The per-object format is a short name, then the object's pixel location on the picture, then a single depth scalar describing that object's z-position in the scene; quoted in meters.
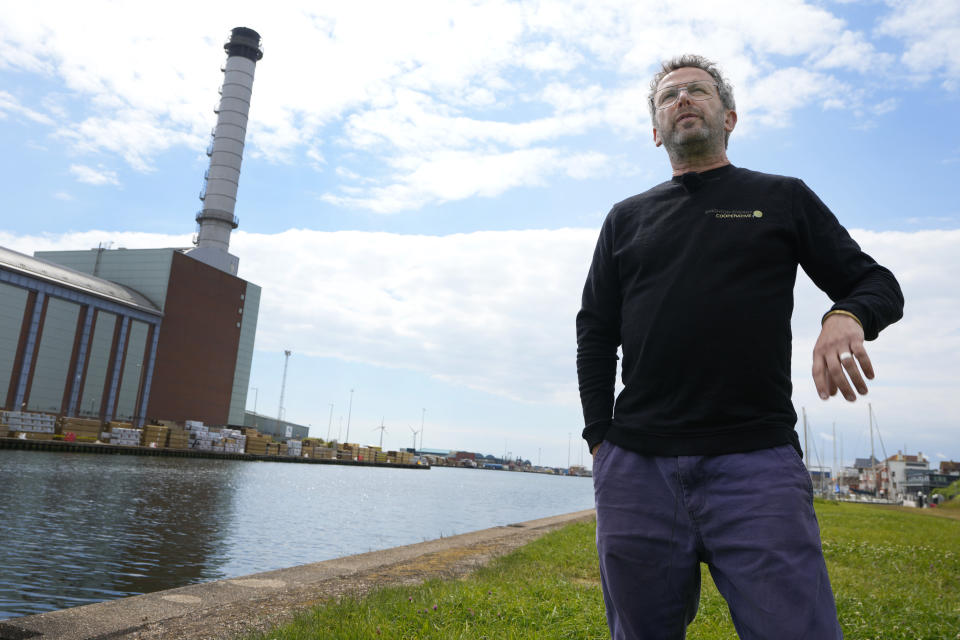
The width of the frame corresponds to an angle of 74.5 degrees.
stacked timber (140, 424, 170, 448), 56.31
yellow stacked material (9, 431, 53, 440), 44.99
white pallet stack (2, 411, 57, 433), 46.22
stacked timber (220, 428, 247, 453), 67.12
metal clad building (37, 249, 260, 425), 63.94
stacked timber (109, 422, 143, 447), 52.91
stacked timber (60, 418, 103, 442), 51.00
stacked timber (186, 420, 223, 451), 62.71
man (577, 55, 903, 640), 1.59
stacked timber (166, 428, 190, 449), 58.31
